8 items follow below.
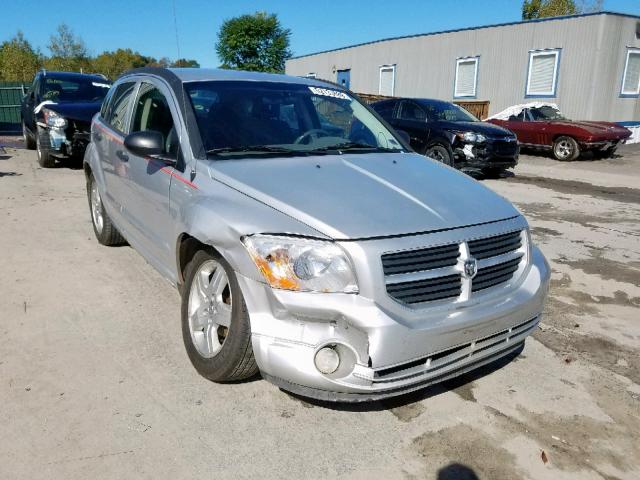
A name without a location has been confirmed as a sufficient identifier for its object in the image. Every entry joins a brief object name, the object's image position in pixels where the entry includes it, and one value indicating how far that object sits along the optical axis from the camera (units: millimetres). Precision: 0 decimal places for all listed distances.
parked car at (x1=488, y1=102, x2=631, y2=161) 14961
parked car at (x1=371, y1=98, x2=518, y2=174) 10727
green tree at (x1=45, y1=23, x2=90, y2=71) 46750
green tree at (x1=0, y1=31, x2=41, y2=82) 40469
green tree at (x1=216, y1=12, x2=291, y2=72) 61000
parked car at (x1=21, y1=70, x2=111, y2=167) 9750
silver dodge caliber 2391
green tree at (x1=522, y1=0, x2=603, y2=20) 39375
